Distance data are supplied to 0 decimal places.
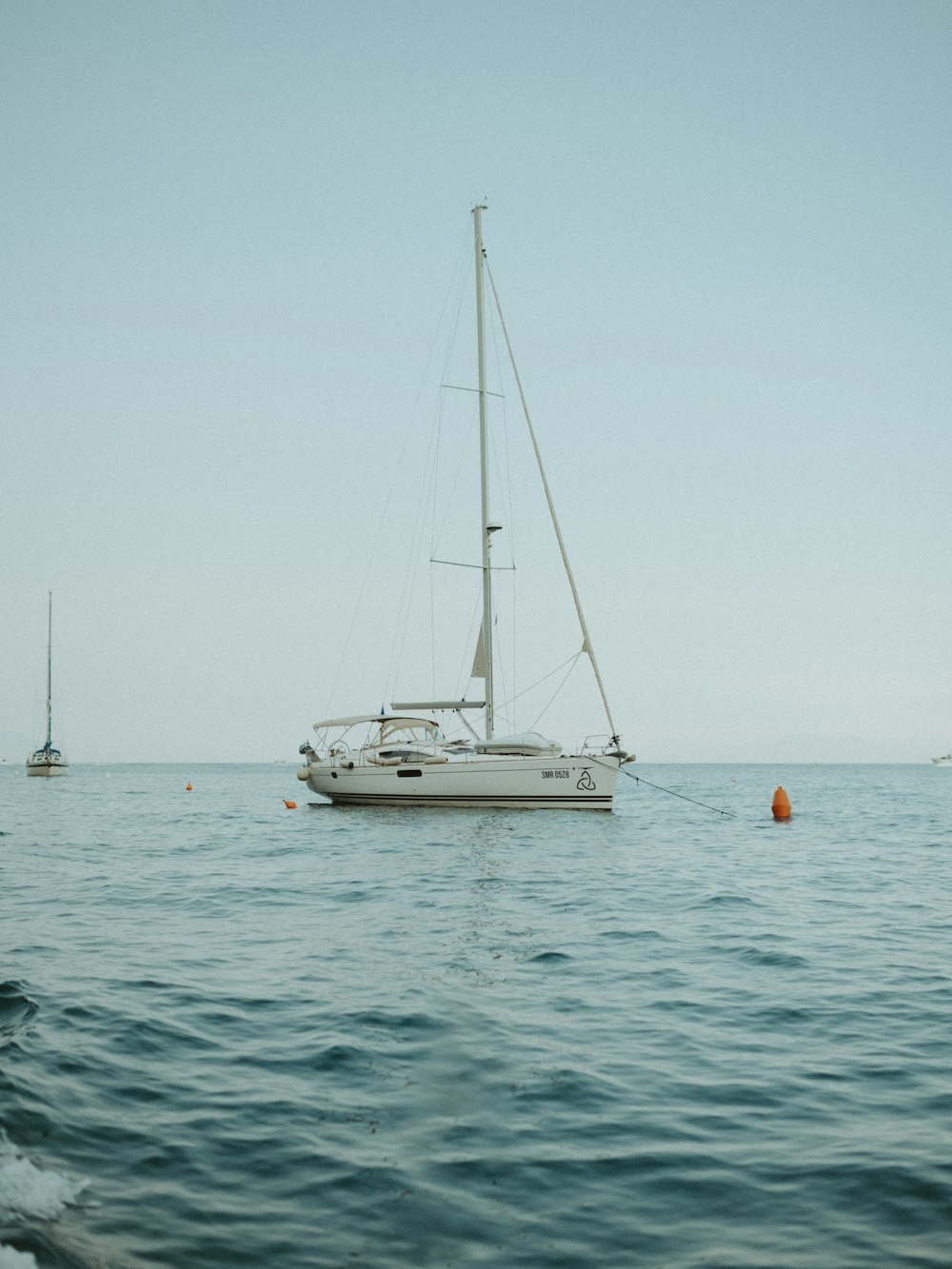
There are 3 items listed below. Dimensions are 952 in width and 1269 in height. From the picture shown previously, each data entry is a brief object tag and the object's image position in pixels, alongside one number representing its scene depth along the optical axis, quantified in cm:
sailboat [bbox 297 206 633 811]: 3297
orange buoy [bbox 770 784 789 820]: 3994
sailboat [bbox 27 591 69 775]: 8944
